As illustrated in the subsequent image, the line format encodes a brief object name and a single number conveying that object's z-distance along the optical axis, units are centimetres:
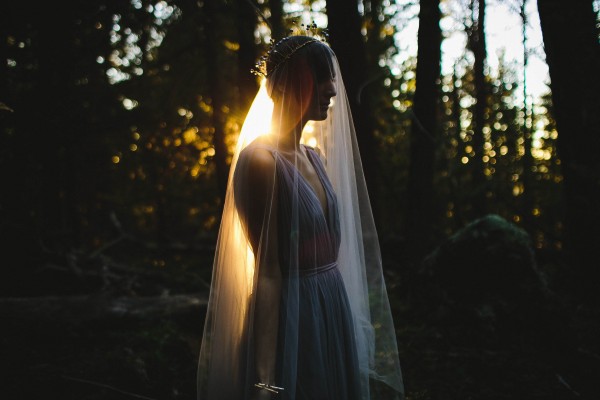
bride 168
